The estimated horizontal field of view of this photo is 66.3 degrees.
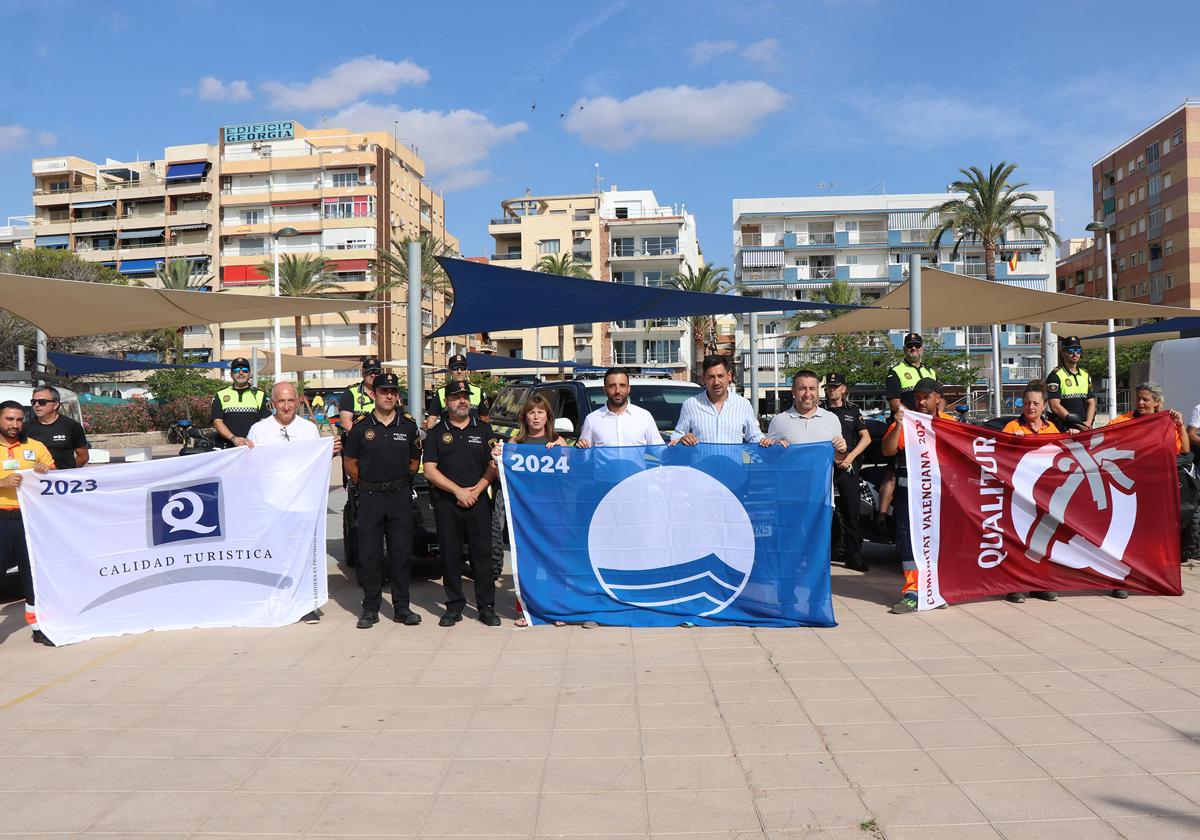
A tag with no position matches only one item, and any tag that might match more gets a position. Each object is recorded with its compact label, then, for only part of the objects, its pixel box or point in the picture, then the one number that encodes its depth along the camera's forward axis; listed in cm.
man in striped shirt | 718
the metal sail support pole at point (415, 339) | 896
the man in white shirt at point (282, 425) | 779
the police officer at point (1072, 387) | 1030
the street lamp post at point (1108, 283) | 2745
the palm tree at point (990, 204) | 4350
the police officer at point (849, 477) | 875
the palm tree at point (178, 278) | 5758
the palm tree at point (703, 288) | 6269
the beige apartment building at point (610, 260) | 7425
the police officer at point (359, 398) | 1011
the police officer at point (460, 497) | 702
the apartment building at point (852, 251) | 7281
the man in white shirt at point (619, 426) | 729
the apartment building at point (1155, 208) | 6300
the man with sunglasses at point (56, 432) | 732
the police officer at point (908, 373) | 917
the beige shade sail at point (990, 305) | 1051
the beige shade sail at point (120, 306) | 900
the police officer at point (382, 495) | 707
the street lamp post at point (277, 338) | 2492
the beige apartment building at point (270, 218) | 6969
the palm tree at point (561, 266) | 6525
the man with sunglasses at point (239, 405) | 1005
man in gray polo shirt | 737
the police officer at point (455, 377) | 1012
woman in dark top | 749
